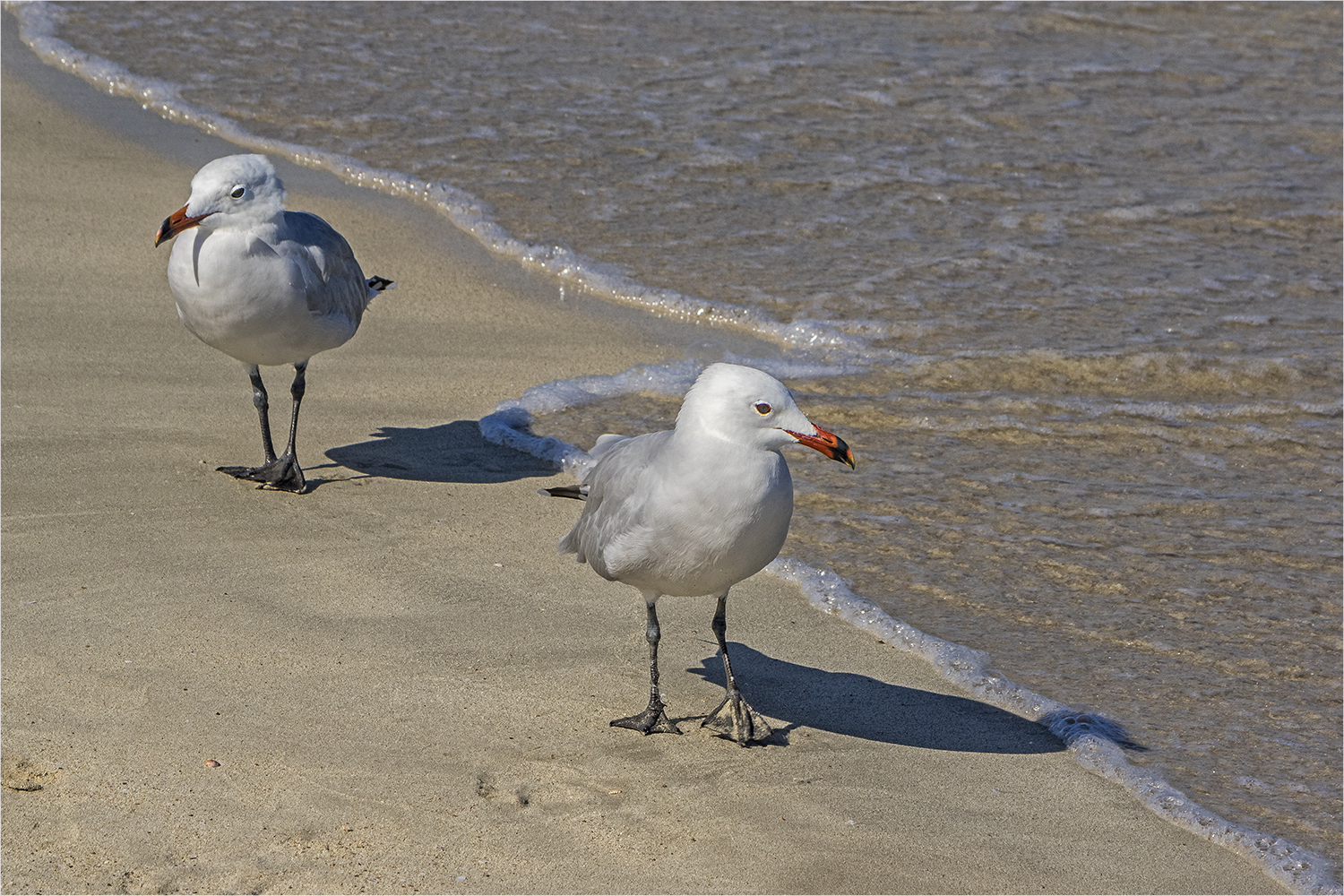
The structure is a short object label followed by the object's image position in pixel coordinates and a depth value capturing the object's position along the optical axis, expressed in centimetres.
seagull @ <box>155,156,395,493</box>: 1054
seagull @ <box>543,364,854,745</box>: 745
